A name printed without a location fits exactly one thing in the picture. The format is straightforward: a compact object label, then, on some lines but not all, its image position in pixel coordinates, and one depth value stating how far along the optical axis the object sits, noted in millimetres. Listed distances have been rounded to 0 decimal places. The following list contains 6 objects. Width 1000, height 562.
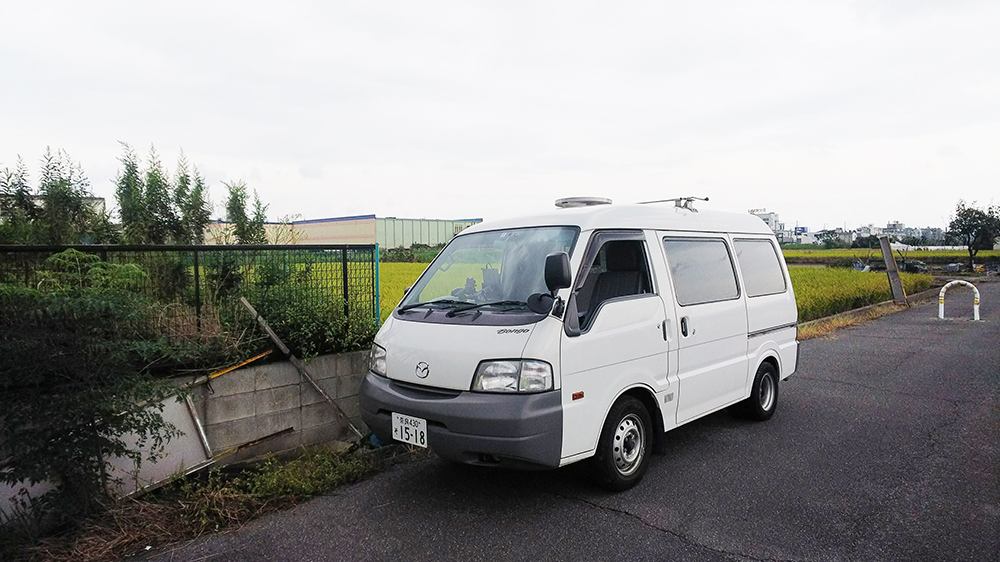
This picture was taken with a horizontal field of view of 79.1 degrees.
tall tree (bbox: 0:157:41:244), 4871
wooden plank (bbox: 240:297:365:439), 4992
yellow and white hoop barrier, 13570
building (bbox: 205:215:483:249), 40094
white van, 3652
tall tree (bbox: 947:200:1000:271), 35500
